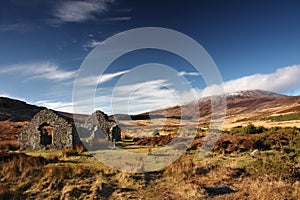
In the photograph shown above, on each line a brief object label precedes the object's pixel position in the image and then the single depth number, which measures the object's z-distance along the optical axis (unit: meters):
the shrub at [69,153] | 15.62
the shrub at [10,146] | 19.91
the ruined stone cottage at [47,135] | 19.12
